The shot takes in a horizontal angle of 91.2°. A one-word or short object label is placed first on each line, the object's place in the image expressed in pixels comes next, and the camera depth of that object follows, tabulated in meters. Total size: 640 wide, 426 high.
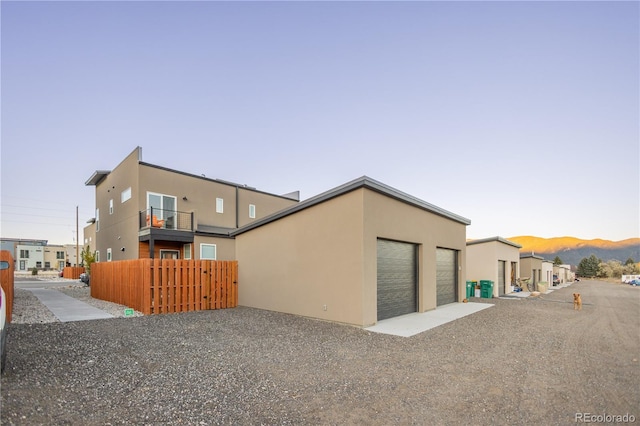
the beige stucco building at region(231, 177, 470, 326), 9.20
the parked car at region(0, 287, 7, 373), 3.74
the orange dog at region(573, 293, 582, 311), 13.72
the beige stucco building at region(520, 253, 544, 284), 26.48
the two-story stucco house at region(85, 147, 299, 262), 17.02
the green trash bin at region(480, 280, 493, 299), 18.20
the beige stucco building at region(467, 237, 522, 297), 19.78
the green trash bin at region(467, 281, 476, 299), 18.06
